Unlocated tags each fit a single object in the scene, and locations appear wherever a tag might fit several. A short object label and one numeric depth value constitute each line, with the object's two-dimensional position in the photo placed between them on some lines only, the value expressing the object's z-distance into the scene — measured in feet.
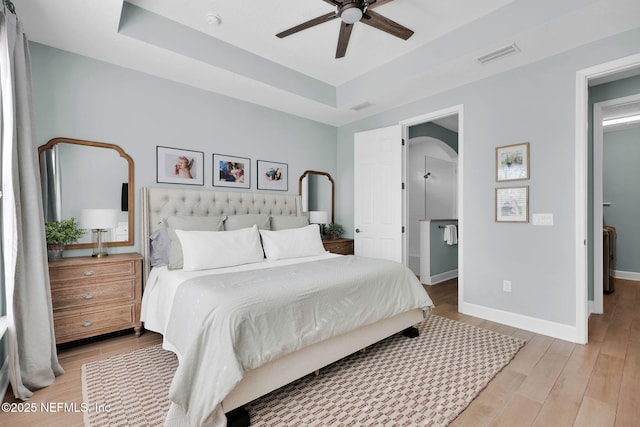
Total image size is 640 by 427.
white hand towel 16.88
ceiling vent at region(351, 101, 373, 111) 13.41
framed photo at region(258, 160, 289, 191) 13.70
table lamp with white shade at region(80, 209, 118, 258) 8.68
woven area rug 5.69
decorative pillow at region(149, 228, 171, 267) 9.87
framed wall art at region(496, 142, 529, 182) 10.07
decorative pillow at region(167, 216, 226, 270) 9.16
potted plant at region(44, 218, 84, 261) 8.34
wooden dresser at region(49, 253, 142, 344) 8.08
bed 5.25
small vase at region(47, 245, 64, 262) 8.37
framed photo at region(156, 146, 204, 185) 11.00
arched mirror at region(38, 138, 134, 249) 9.04
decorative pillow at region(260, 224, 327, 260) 10.70
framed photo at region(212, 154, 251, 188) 12.36
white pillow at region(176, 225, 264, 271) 8.91
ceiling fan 7.30
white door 13.50
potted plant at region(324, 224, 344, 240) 15.80
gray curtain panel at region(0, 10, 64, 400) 6.14
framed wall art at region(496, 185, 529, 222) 10.09
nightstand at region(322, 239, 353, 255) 14.45
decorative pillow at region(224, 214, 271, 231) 11.17
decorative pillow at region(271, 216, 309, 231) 12.39
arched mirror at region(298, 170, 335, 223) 15.31
